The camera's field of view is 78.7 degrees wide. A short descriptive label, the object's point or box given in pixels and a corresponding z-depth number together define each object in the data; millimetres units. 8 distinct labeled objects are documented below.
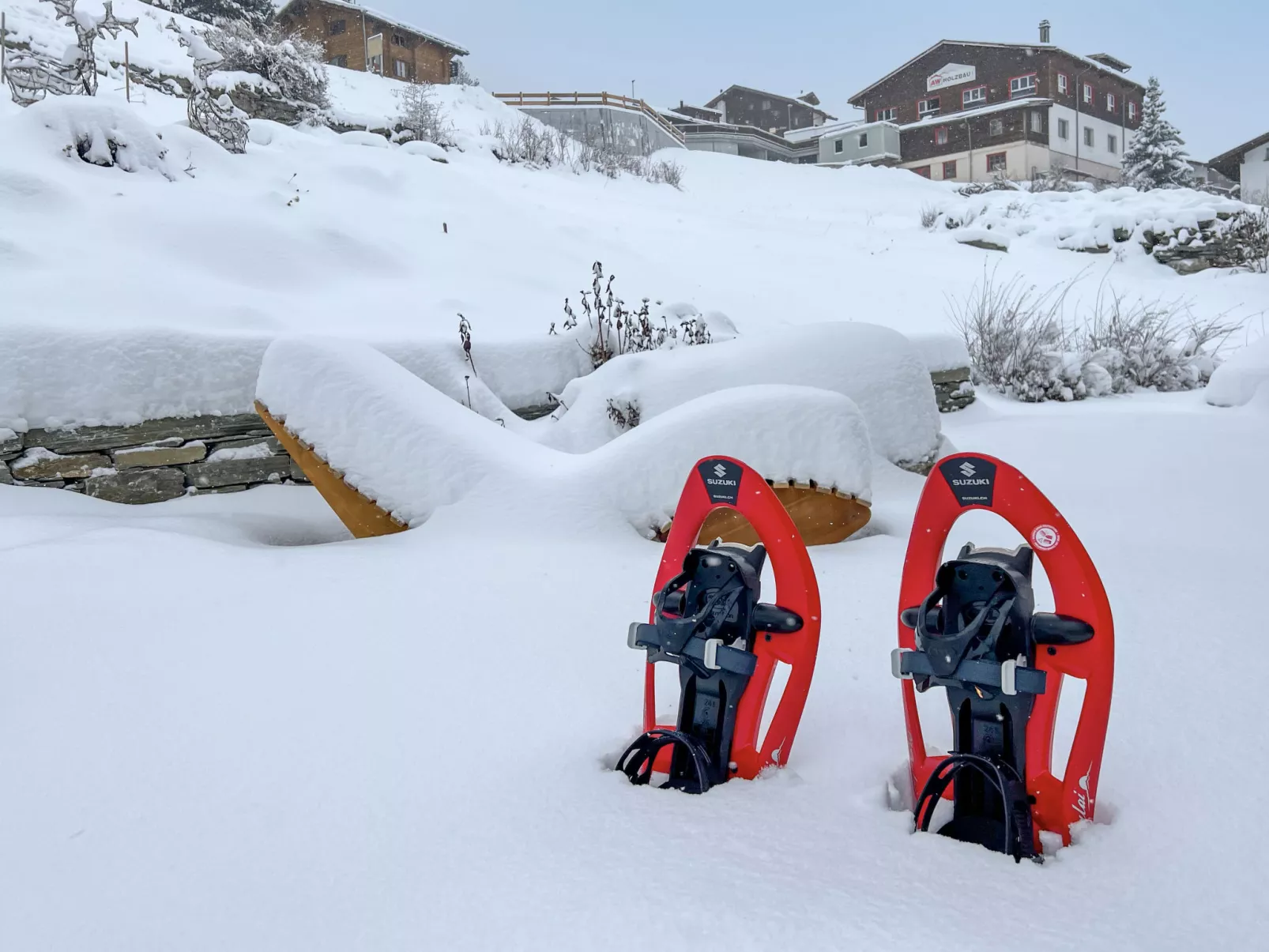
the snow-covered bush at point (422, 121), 12492
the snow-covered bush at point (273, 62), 10672
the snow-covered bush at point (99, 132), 5398
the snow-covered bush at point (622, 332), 4828
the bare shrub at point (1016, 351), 6375
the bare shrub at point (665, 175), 14520
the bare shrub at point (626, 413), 3928
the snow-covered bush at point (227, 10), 20334
